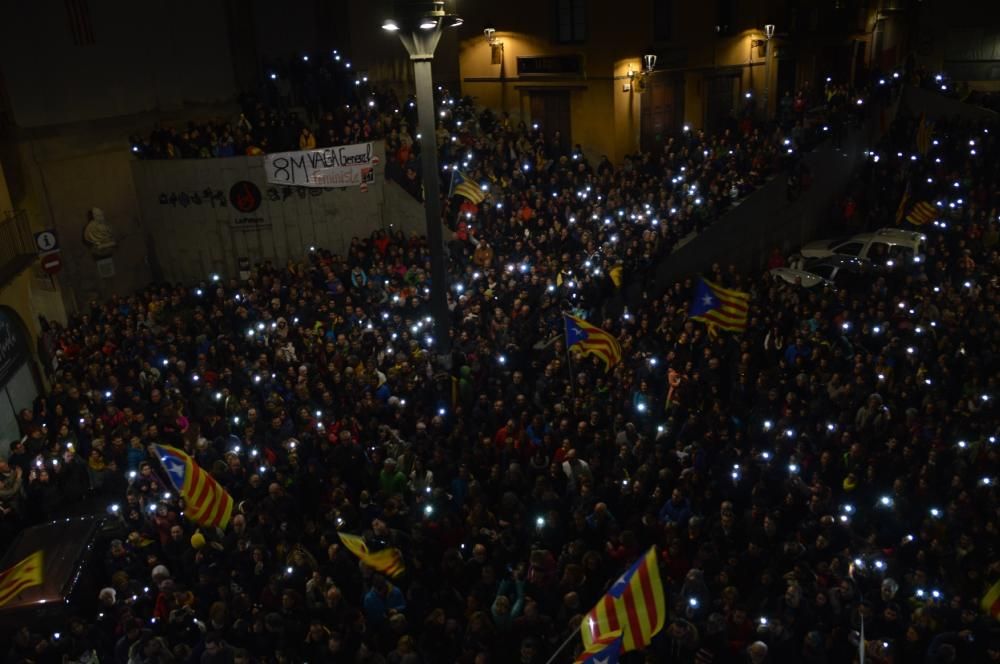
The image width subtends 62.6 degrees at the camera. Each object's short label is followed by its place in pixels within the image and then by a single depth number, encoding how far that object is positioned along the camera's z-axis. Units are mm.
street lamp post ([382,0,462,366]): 12125
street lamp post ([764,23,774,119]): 26938
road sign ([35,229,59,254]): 16328
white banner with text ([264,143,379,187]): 19375
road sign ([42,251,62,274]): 16391
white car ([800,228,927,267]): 19828
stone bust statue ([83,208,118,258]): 18938
